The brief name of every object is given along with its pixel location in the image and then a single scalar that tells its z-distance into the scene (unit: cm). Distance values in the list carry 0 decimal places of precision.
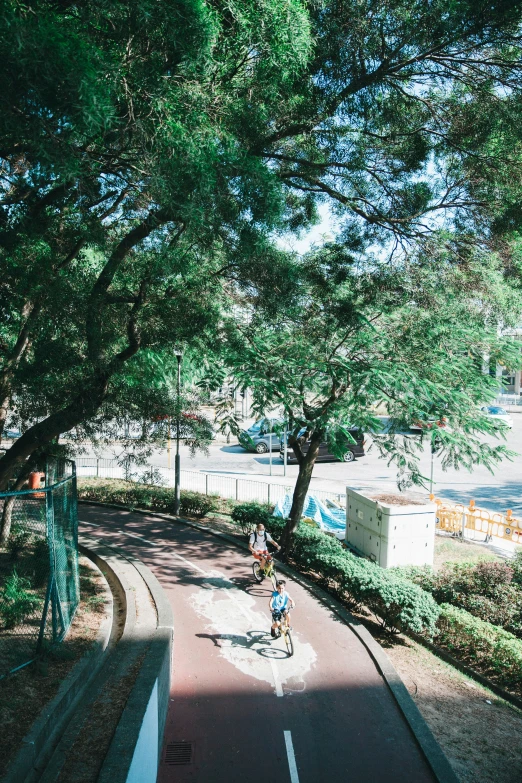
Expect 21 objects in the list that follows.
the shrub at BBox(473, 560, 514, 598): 1240
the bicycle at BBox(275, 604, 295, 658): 921
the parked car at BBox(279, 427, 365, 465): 2845
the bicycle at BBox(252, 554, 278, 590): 1209
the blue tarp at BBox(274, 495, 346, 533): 1873
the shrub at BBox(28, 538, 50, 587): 902
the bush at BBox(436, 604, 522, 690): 969
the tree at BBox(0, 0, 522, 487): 657
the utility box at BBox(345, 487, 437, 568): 1493
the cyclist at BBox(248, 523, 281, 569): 1221
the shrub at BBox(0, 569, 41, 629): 691
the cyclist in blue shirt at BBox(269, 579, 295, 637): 950
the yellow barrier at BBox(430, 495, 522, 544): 1802
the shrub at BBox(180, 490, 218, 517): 1900
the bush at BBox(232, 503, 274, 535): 1648
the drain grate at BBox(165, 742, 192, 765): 652
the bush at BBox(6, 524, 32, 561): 900
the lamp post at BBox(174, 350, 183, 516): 1812
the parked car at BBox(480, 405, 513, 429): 3811
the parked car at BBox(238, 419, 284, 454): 3053
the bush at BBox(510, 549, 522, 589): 1253
